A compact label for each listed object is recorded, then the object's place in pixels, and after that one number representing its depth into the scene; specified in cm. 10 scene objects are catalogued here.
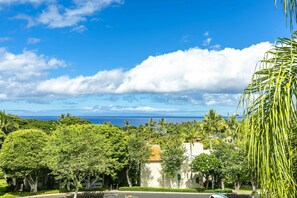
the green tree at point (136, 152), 4278
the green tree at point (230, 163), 3766
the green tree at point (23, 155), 3619
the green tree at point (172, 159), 4156
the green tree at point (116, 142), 4159
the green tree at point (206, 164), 3997
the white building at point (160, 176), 4362
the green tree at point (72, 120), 6542
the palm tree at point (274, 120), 319
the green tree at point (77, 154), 3219
